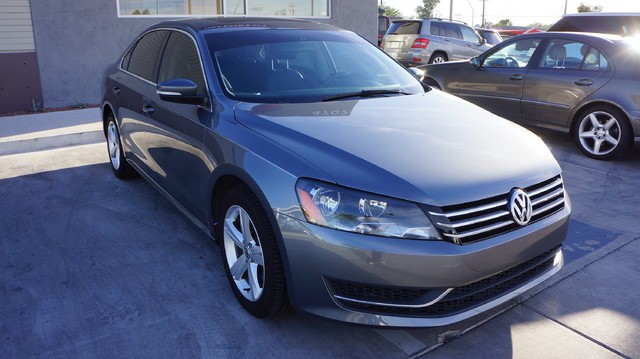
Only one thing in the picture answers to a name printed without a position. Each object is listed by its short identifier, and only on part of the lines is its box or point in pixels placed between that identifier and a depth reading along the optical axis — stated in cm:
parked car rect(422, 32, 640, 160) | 645
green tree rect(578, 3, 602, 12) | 6225
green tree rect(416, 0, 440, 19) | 8669
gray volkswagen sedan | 251
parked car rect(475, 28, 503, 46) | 1975
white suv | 1581
